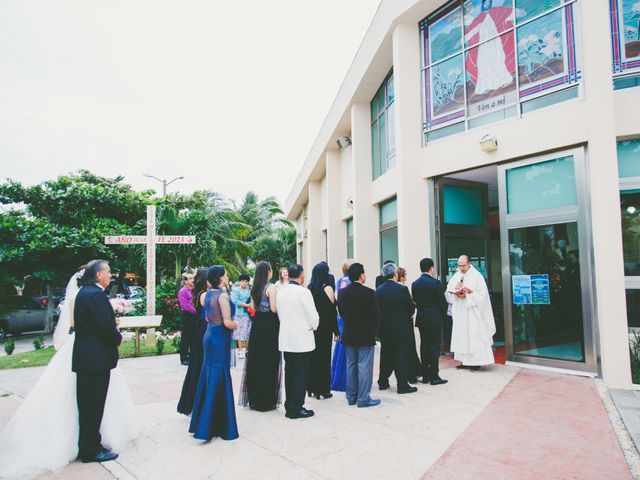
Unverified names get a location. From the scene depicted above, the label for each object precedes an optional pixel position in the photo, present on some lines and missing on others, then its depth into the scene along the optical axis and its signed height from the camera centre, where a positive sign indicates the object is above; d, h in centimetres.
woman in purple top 863 -95
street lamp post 3152 +623
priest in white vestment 746 -95
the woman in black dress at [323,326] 607 -82
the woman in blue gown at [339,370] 656 -155
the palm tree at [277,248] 3156 +140
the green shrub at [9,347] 1074 -183
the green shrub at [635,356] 643 -141
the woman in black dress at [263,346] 556 -99
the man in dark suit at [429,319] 676 -84
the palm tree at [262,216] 3509 +424
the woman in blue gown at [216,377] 455 -114
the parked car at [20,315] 1530 -154
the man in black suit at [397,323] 625 -82
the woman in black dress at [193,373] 539 -127
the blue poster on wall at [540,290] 736 -45
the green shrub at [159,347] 1045 -182
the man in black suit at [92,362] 415 -86
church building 646 +187
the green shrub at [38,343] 1184 -194
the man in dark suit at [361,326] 564 -76
